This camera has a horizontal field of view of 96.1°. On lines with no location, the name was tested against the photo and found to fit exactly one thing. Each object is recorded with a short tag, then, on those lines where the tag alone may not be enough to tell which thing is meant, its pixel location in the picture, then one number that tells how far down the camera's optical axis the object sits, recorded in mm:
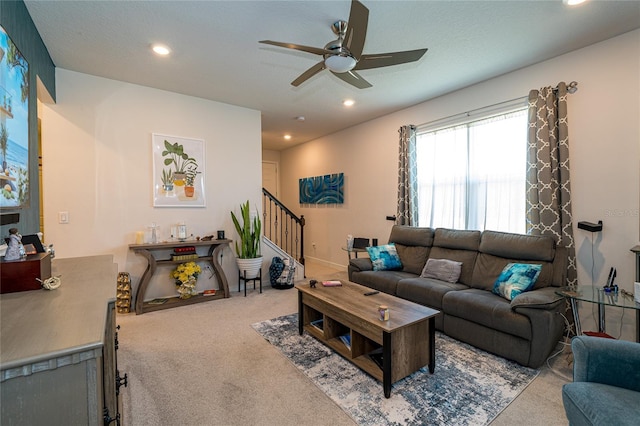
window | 3309
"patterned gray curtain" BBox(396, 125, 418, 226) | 4336
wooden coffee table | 2004
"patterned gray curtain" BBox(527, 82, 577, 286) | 2861
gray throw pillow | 3295
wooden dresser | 721
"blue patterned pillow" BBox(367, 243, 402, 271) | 3844
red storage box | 1274
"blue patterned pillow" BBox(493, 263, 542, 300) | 2588
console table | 3502
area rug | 1795
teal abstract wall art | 5749
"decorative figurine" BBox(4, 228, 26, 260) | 1389
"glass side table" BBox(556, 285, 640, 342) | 2000
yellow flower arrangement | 3760
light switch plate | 3230
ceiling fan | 1833
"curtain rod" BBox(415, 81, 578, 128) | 2842
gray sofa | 2275
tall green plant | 4164
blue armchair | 1220
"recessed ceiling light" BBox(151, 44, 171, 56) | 2725
